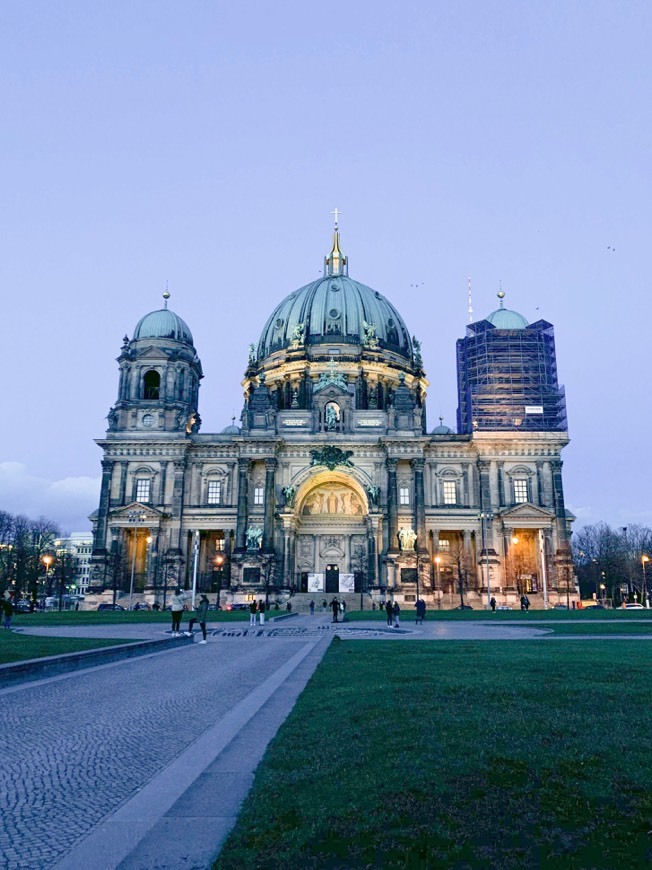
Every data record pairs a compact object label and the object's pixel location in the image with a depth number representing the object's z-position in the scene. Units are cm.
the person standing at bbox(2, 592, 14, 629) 2945
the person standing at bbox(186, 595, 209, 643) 2667
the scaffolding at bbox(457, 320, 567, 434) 7856
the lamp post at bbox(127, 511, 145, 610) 7200
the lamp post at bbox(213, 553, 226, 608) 7076
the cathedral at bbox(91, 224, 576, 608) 7062
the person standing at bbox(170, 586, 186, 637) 2804
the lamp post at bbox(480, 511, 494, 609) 7188
